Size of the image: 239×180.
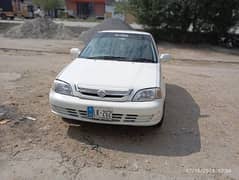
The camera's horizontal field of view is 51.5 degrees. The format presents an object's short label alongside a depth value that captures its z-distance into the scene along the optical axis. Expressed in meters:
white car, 3.42
